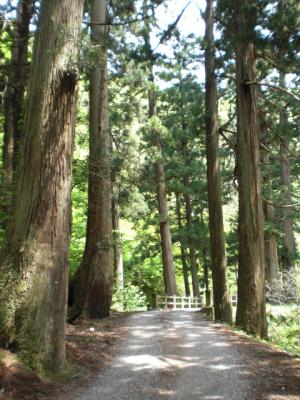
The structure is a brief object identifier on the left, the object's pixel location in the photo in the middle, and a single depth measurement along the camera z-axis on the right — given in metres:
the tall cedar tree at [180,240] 29.05
